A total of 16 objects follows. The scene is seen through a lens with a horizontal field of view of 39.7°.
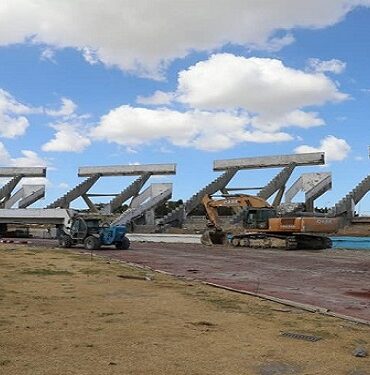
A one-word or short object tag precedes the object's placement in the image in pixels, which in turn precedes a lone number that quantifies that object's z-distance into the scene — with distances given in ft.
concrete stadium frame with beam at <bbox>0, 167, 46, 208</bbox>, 285.23
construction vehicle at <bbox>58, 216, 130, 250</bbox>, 114.42
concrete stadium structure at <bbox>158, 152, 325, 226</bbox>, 226.79
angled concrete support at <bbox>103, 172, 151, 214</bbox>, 261.65
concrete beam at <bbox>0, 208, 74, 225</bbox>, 133.59
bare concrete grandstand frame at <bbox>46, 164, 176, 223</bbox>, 244.89
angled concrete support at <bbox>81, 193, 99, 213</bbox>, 271.02
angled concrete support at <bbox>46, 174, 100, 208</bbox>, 270.87
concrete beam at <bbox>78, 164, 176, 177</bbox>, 260.01
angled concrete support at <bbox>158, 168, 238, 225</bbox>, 228.43
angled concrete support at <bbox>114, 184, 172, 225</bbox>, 226.79
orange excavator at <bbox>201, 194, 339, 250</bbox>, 112.27
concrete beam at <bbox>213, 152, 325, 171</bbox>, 224.53
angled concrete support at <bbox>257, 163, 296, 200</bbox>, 227.81
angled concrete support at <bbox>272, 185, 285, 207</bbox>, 230.68
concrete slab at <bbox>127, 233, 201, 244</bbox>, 148.15
